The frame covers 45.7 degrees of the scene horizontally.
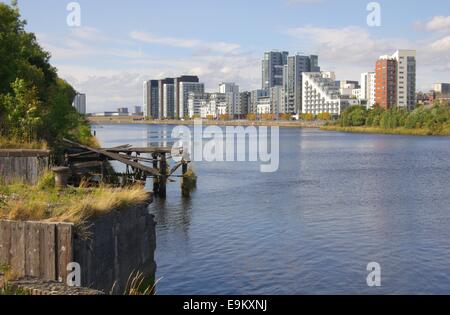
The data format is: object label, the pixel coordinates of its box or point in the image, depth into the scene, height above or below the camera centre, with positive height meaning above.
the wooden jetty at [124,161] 30.92 -2.20
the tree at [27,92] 27.78 +2.23
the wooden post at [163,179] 39.81 -3.81
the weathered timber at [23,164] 21.57 -1.45
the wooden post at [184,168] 44.77 -3.34
